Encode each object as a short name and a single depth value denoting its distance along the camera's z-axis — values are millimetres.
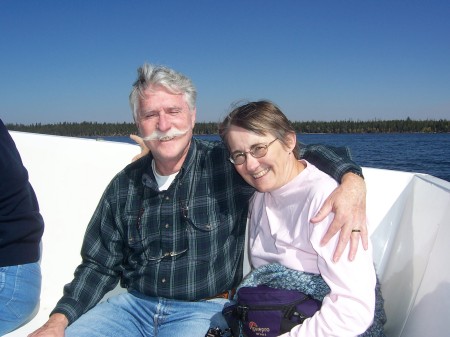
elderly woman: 1358
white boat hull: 1749
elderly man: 1870
